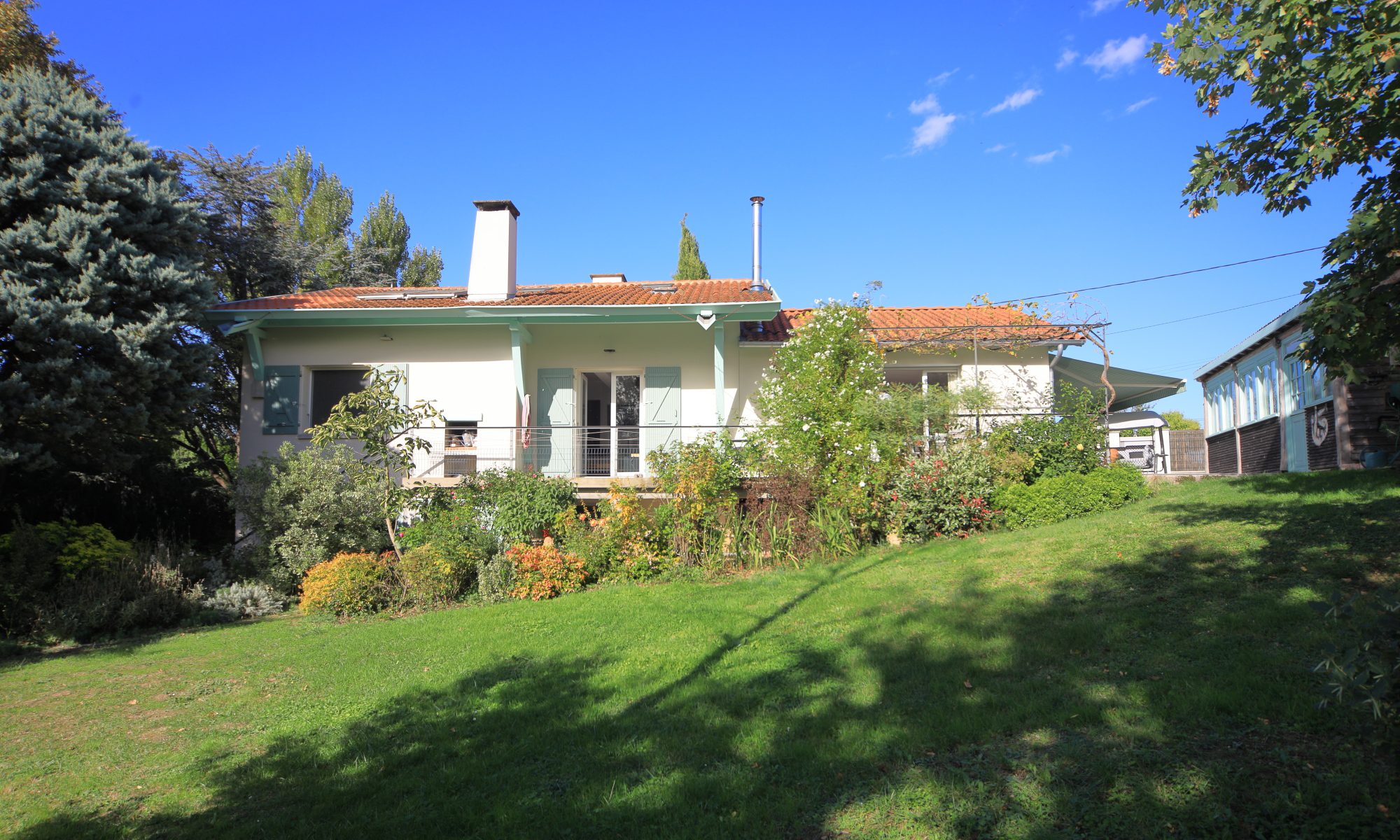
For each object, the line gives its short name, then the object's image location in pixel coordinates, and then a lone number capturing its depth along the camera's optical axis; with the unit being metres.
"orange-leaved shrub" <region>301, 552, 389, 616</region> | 11.10
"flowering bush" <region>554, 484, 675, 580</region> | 11.64
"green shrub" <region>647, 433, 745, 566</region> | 11.78
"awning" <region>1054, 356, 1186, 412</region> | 16.66
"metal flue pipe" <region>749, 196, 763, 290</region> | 16.03
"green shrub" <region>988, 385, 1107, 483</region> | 12.76
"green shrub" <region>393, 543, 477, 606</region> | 11.24
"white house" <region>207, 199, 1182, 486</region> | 14.91
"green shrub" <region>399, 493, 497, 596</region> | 11.63
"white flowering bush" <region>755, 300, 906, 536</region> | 11.98
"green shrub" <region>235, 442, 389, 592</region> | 12.43
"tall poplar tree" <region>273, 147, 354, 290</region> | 27.68
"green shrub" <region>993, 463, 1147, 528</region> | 11.80
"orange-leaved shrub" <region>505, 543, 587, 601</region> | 11.12
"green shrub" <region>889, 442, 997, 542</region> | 11.71
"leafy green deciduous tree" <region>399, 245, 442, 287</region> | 30.58
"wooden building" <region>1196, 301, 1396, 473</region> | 12.23
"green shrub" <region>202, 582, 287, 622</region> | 11.63
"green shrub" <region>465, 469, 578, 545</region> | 12.44
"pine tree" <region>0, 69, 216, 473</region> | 11.01
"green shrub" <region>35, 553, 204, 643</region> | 10.48
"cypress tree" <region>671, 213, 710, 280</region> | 24.62
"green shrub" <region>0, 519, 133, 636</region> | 10.50
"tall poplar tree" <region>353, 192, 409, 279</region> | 29.56
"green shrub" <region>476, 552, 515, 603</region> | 11.25
